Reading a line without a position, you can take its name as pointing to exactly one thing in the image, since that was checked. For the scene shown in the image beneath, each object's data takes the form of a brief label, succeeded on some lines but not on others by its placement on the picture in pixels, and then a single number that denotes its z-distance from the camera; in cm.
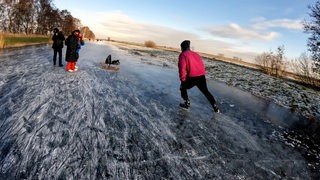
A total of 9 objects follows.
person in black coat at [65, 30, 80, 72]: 799
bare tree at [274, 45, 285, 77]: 1720
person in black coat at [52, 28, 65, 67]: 897
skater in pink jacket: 476
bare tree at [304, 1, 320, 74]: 1477
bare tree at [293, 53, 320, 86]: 1343
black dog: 1018
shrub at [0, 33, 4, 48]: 1288
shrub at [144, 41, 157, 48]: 7150
